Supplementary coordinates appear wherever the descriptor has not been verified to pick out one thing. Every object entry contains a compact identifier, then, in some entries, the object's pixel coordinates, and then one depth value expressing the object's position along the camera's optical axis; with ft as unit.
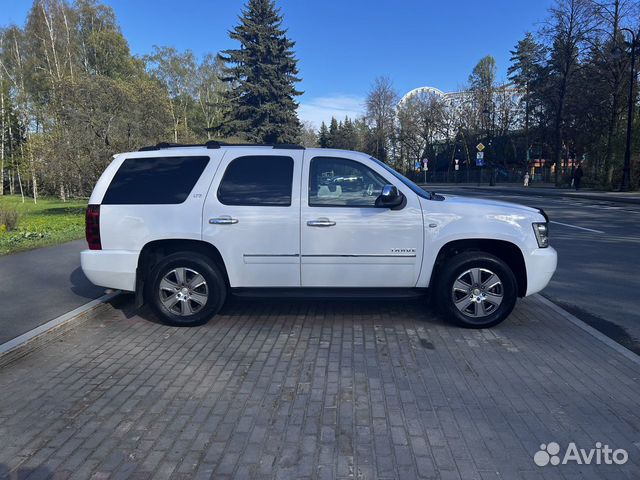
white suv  16.16
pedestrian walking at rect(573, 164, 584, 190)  110.83
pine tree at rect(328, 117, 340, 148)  276.45
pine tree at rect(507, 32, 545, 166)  150.73
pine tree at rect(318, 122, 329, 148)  292.08
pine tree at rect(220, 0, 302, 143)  139.33
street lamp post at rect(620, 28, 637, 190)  84.68
